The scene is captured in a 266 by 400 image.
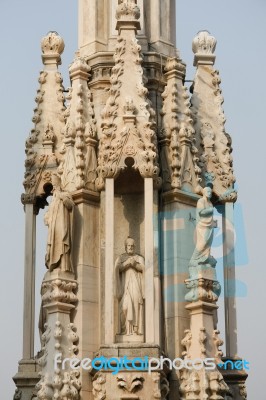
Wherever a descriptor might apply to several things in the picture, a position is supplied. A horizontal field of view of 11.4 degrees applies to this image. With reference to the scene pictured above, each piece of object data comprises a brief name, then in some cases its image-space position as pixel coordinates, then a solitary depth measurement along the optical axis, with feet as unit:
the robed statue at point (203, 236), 71.87
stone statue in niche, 70.64
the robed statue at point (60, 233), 71.72
